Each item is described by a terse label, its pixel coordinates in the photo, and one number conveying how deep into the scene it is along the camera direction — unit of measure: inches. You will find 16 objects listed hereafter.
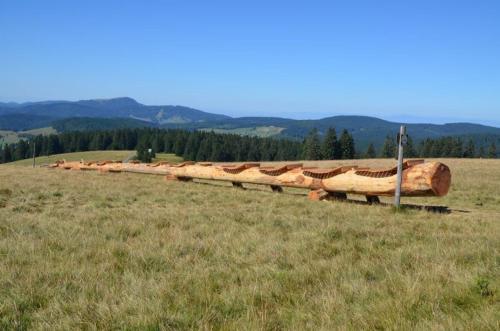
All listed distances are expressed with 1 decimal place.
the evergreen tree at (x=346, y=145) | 3833.7
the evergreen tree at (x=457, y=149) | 4429.1
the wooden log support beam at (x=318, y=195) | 494.0
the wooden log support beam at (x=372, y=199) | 482.3
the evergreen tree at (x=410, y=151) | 4028.1
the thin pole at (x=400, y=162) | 410.0
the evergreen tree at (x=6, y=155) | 5595.5
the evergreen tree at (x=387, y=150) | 4598.4
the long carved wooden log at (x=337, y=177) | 414.6
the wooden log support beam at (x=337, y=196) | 499.5
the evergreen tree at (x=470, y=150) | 4549.7
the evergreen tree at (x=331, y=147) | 3784.5
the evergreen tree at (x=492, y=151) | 4658.0
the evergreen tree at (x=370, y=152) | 4515.3
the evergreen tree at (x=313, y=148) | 4013.3
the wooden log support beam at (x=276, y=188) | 593.3
